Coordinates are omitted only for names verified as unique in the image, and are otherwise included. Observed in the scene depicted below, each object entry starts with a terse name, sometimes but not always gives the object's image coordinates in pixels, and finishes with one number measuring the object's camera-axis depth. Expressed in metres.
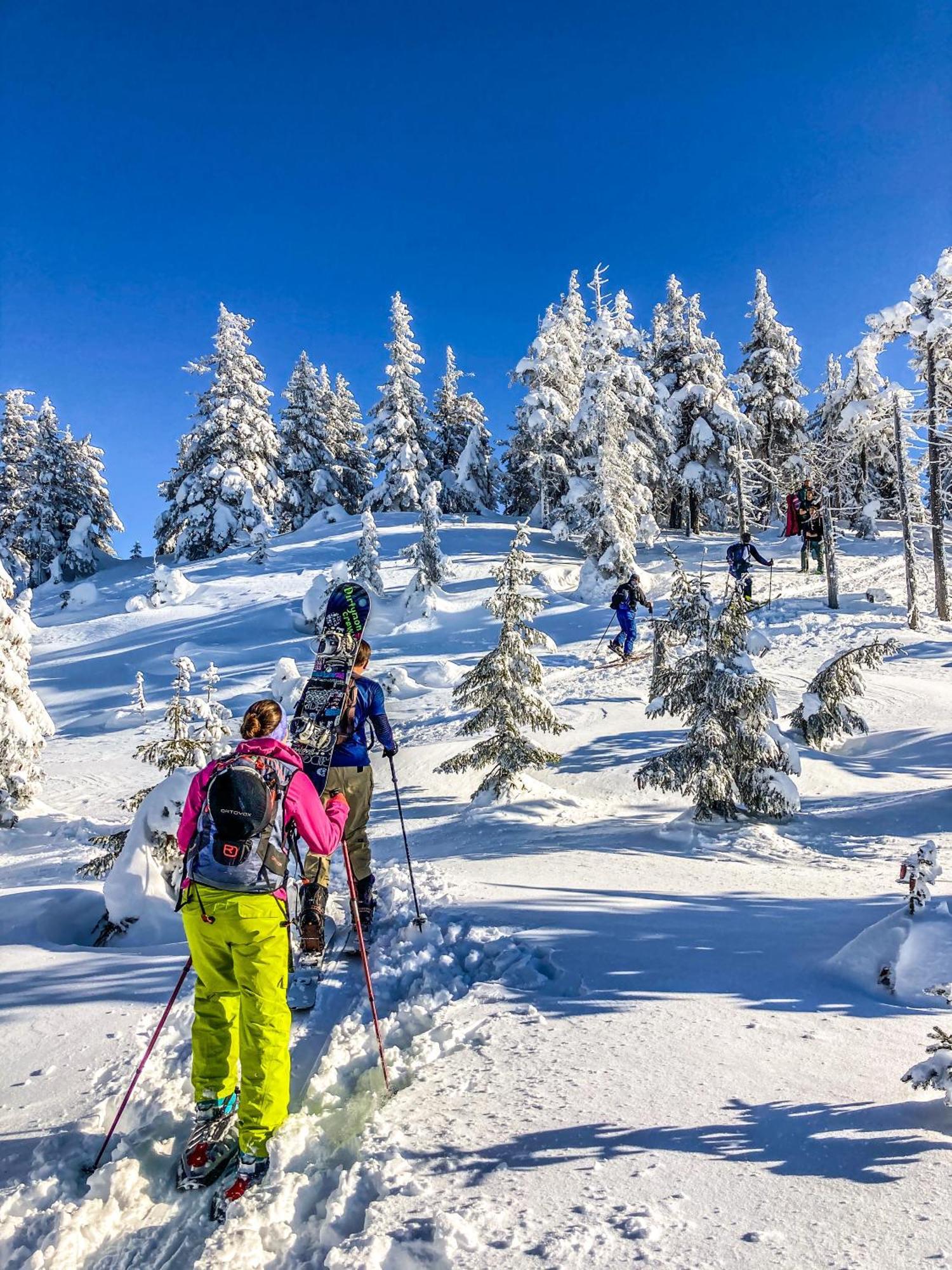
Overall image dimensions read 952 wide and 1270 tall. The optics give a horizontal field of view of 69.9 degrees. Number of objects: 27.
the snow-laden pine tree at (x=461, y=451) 44.88
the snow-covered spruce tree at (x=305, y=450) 44.03
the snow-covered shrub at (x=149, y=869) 5.98
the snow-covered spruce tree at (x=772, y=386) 35.34
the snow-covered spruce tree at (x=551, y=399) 34.72
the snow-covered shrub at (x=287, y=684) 16.64
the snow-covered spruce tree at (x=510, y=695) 10.07
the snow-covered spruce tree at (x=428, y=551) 25.23
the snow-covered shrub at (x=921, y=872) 4.11
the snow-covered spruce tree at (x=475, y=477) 44.44
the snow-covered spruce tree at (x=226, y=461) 37.06
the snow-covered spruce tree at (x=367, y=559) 24.91
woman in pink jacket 3.06
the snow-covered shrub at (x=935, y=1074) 2.60
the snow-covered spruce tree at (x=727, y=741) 8.24
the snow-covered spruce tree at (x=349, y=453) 46.84
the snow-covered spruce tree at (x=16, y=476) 37.31
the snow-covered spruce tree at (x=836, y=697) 10.52
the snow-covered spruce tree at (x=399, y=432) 40.69
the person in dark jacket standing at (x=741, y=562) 17.77
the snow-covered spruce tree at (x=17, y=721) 13.82
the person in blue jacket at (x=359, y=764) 5.51
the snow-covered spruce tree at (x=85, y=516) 38.38
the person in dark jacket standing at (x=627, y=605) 17.02
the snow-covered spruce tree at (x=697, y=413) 33.91
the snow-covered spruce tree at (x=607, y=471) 28.00
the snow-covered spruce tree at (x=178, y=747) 8.95
